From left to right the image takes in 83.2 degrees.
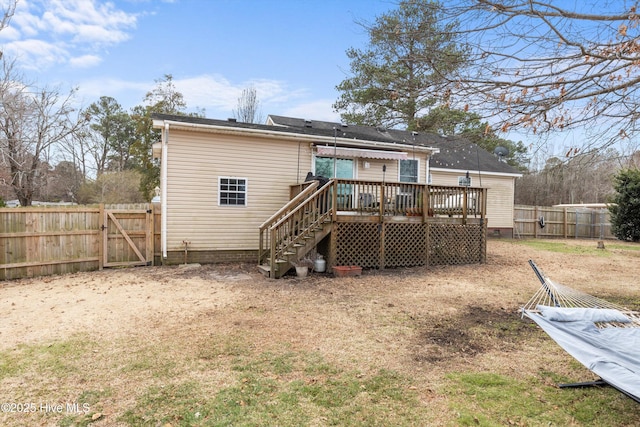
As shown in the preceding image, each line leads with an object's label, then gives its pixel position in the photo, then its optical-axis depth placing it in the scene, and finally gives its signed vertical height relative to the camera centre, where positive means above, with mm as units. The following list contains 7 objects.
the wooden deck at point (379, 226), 8750 -350
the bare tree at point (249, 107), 26438 +7660
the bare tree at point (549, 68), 3836 +1691
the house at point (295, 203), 9203 +244
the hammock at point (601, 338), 2617 -1087
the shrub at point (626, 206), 17188 +540
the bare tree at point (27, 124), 16184 +4072
